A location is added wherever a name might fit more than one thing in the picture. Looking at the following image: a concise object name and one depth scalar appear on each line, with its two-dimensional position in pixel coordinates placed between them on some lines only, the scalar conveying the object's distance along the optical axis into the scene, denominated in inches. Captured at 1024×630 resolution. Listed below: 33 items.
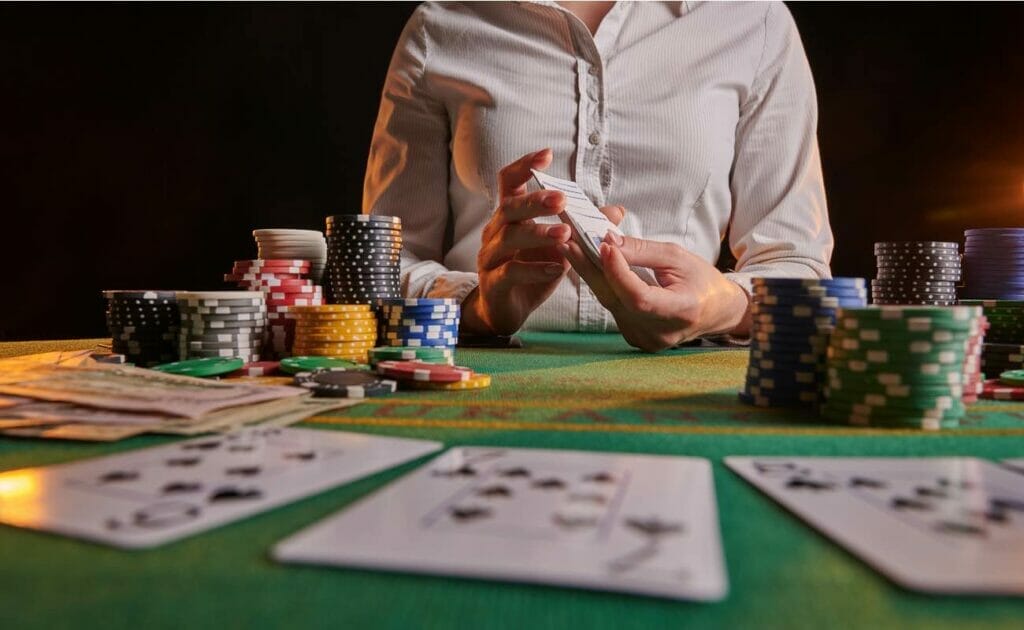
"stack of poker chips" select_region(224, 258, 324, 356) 18.6
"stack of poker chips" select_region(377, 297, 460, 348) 17.9
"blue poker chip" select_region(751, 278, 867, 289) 13.7
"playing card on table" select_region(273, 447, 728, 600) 6.9
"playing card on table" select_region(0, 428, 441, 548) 8.3
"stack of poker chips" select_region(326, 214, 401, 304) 20.3
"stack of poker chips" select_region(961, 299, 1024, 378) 16.3
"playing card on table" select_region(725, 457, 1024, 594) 7.0
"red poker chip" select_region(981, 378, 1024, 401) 14.2
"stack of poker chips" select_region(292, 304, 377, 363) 17.5
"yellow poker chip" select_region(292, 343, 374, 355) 17.5
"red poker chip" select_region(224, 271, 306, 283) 19.4
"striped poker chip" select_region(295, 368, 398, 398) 14.0
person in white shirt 24.5
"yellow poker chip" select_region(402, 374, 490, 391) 14.8
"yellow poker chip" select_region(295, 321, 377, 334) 17.5
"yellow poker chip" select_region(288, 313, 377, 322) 17.5
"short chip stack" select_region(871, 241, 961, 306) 23.6
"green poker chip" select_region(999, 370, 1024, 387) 14.8
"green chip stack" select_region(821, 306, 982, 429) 12.4
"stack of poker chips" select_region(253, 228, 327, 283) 22.3
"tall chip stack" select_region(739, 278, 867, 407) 13.6
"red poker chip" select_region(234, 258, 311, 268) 19.6
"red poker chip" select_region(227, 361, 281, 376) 16.2
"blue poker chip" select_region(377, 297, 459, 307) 17.9
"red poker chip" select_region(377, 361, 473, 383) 14.7
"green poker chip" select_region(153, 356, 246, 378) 15.3
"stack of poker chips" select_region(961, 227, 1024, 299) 26.3
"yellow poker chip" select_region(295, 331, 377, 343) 17.5
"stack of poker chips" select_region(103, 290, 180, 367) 17.3
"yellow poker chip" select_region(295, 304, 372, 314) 17.4
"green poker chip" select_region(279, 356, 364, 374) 15.8
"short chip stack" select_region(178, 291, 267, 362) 16.6
